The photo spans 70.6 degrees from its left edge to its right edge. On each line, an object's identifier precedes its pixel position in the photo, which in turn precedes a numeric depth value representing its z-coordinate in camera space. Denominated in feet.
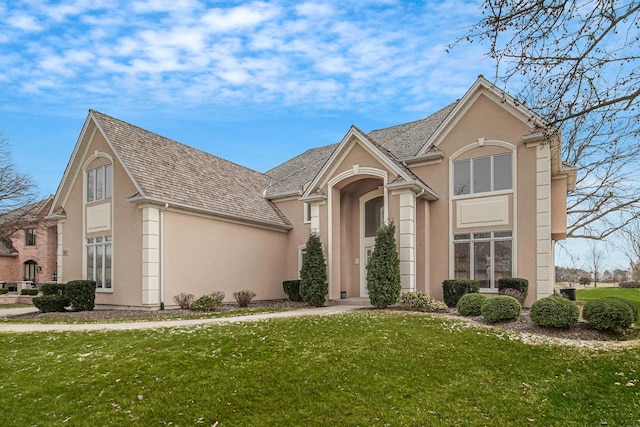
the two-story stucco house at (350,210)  53.78
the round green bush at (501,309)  38.24
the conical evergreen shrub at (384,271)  49.65
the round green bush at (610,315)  33.99
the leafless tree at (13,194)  89.86
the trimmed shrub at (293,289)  67.47
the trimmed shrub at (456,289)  51.11
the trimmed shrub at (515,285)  50.21
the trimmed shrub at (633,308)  34.63
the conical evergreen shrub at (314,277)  56.03
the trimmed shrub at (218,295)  57.16
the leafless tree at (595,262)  164.19
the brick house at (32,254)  116.98
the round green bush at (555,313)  35.12
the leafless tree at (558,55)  22.30
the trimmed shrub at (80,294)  55.42
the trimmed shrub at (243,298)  59.47
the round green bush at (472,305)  42.01
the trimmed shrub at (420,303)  47.06
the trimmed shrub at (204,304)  53.31
